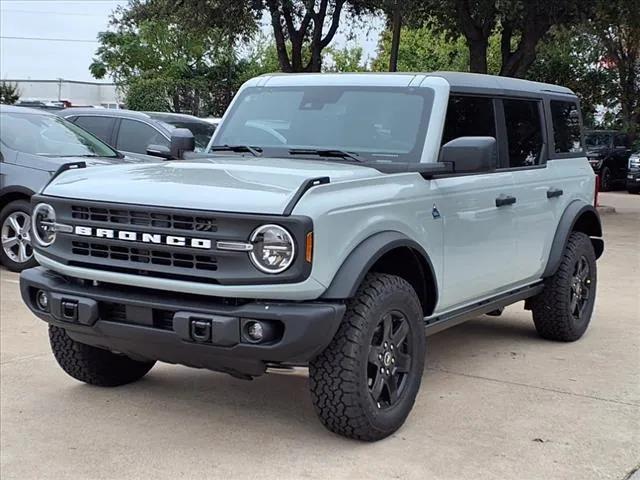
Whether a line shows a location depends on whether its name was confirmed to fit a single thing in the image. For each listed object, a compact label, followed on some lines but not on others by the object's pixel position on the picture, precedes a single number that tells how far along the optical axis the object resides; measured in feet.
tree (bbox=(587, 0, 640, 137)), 94.17
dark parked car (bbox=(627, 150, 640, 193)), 74.49
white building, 172.14
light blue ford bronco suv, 12.66
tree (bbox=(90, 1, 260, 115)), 97.04
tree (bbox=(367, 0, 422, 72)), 53.01
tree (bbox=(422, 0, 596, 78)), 49.67
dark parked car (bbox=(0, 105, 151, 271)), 28.81
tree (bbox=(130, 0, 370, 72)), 58.44
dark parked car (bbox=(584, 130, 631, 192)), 77.82
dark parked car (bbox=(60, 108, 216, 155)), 36.01
